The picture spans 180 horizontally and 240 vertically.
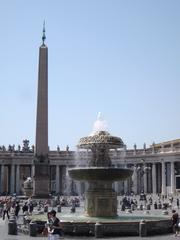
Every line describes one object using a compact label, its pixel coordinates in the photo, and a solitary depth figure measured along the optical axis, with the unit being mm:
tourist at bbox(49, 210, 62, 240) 14695
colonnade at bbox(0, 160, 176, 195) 98681
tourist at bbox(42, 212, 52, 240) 14902
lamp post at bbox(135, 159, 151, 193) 98688
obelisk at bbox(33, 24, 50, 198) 53219
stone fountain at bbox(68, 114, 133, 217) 24516
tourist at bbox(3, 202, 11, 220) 34906
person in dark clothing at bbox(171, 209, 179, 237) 21695
